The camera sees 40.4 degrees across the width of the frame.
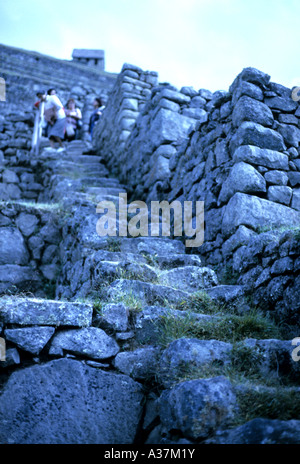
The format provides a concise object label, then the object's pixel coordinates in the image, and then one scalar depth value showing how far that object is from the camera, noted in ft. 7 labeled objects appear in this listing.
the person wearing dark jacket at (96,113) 33.19
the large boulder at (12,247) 15.02
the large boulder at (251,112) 12.94
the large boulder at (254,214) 11.58
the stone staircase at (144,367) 5.84
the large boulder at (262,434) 5.10
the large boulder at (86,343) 7.52
